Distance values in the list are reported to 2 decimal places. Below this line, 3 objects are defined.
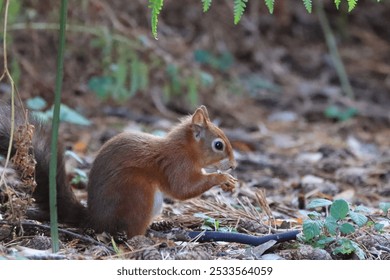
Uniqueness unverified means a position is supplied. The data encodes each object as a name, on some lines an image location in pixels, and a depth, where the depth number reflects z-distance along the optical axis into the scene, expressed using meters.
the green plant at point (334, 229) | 5.40
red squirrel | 5.73
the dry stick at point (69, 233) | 5.56
